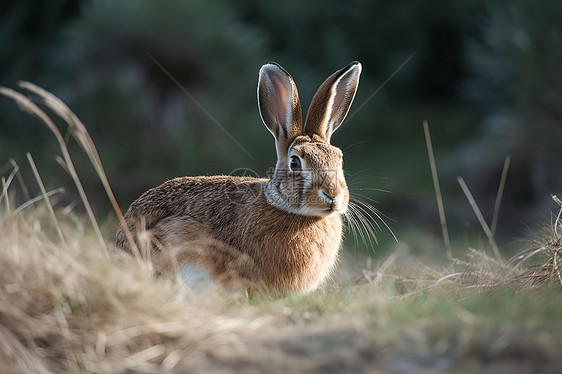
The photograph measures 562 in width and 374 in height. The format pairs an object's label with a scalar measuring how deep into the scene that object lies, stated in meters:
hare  7.91
